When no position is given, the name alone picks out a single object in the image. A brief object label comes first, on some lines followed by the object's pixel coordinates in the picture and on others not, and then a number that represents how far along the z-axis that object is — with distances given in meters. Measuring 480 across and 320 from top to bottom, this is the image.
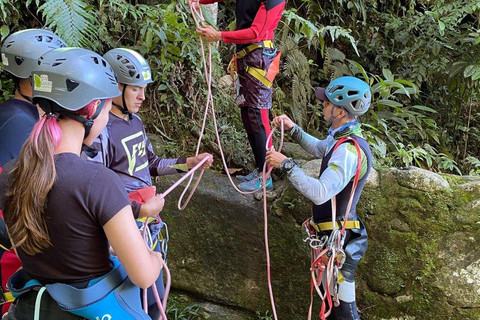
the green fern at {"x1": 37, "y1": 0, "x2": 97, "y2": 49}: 3.69
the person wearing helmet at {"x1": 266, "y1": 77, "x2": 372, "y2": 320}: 2.70
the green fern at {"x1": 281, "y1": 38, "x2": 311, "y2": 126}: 6.06
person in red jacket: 3.65
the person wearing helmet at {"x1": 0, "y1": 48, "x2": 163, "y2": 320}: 1.54
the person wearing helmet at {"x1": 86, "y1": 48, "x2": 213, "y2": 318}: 2.56
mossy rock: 3.70
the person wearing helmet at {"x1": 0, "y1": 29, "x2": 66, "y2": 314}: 2.28
